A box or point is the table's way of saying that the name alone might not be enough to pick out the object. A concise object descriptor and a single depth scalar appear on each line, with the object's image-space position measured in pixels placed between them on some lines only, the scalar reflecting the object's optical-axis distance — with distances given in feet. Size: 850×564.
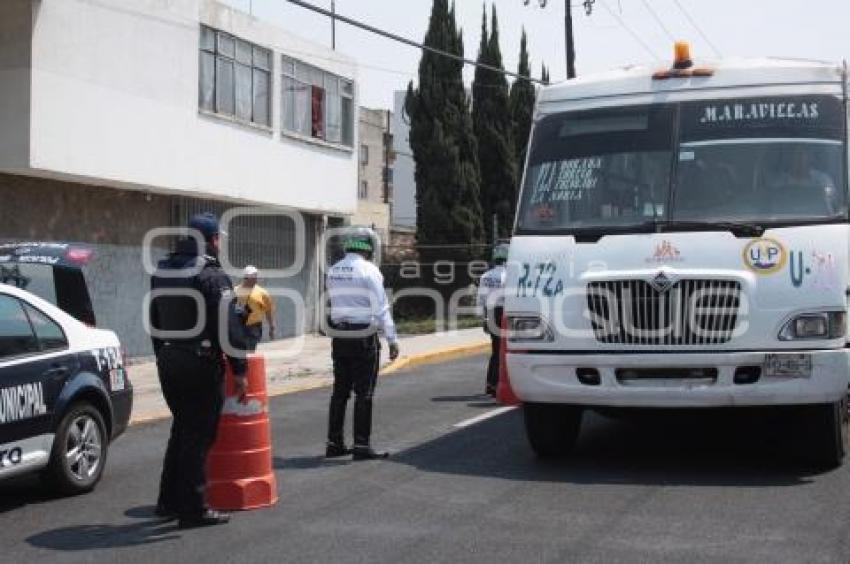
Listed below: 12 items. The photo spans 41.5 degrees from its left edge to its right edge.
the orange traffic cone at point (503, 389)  37.34
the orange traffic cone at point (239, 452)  23.22
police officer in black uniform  21.47
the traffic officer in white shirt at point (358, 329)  28.81
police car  23.45
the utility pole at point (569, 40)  98.31
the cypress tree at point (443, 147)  119.34
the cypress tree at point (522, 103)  135.44
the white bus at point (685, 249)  24.79
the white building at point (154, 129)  52.19
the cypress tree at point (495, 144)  128.88
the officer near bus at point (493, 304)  42.86
